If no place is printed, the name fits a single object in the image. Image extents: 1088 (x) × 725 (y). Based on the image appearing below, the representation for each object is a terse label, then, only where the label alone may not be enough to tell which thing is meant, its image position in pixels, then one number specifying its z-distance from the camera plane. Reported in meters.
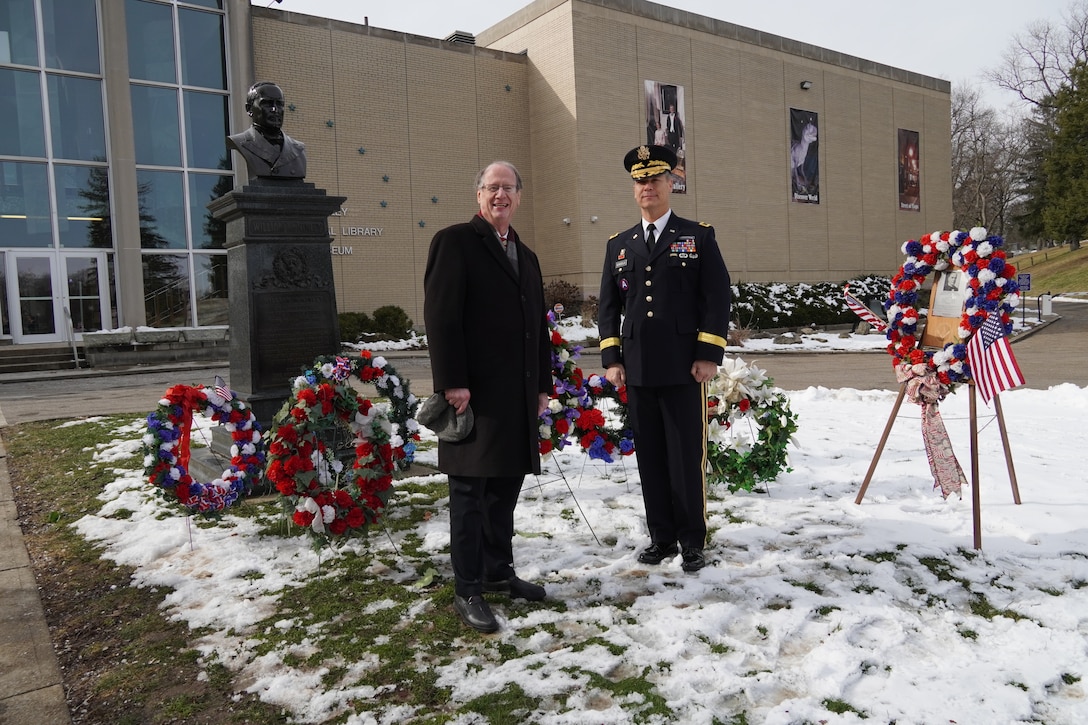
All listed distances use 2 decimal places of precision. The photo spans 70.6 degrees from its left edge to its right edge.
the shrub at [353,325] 19.83
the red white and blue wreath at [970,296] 4.16
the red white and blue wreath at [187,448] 4.43
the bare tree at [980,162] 57.06
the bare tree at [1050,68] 45.94
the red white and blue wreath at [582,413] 5.23
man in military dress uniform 3.85
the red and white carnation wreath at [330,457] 3.96
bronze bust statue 5.49
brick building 18.41
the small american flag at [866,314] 4.55
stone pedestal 5.32
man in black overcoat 3.25
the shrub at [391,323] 20.55
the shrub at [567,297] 23.23
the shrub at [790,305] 25.27
